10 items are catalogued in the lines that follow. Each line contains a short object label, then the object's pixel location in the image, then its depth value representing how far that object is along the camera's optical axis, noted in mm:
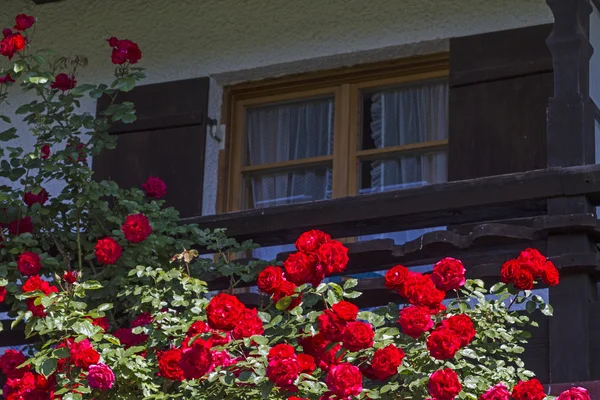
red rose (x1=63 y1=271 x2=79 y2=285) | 10149
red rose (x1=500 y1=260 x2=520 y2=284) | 9251
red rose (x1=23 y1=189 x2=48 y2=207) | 11372
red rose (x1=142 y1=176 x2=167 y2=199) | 11658
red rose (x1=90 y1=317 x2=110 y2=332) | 9835
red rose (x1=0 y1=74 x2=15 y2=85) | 11529
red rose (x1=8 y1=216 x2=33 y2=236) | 11216
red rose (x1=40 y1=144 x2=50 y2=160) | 11467
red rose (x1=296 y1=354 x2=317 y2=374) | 8619
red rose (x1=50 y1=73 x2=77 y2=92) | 11651
